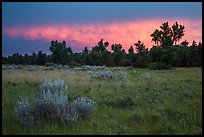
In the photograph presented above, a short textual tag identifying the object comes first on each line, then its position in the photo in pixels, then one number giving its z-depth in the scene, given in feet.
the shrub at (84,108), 27.98
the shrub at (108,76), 73.37
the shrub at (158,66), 151.84
